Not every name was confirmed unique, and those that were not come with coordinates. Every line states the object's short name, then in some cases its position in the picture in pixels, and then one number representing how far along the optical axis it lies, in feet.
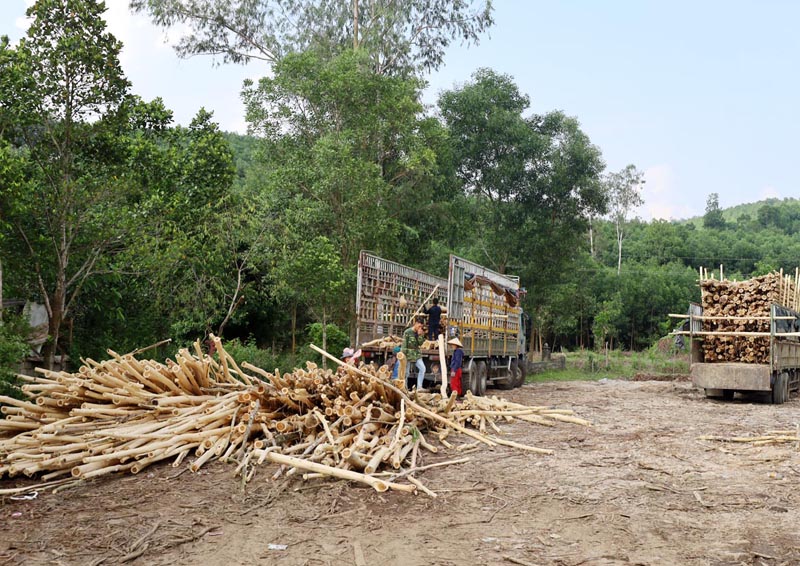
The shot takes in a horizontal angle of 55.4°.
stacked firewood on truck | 48.83
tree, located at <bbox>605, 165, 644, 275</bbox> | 163.12
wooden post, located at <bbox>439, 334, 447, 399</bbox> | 32.11
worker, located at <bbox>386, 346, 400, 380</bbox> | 40.40
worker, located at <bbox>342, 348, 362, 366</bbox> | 39.94
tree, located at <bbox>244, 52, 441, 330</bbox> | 64.85
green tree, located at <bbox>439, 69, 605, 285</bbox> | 85.92
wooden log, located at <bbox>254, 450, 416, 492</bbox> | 21.26
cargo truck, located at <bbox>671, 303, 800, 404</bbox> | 47.16
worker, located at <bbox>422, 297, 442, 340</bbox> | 47.18
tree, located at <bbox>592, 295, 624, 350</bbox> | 112.06
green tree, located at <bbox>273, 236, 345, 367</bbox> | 57.82
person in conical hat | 42.22
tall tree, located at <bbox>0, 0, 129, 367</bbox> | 42.91
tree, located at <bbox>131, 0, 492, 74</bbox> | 80.12
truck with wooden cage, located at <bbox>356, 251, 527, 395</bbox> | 46.83
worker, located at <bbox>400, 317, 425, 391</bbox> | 41.64
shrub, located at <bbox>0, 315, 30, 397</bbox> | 37.06
